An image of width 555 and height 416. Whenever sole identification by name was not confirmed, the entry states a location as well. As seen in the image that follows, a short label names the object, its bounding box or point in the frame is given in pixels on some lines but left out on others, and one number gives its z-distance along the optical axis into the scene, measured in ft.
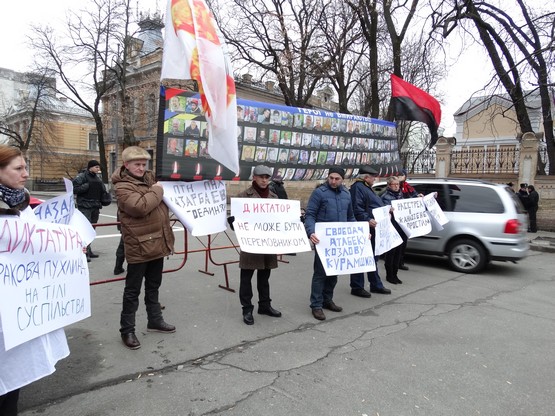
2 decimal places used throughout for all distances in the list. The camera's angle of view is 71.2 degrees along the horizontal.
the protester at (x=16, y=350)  7.11
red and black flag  27.94
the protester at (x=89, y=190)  25.20
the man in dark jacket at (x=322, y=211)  15.80
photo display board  16.06
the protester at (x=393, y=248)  21.62
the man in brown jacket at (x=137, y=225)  11.80
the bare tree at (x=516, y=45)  43.57
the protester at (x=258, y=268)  14.90
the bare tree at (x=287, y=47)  62.49
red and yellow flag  13.67
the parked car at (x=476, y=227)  23.58
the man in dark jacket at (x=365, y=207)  18.89
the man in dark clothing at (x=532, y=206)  44.06
